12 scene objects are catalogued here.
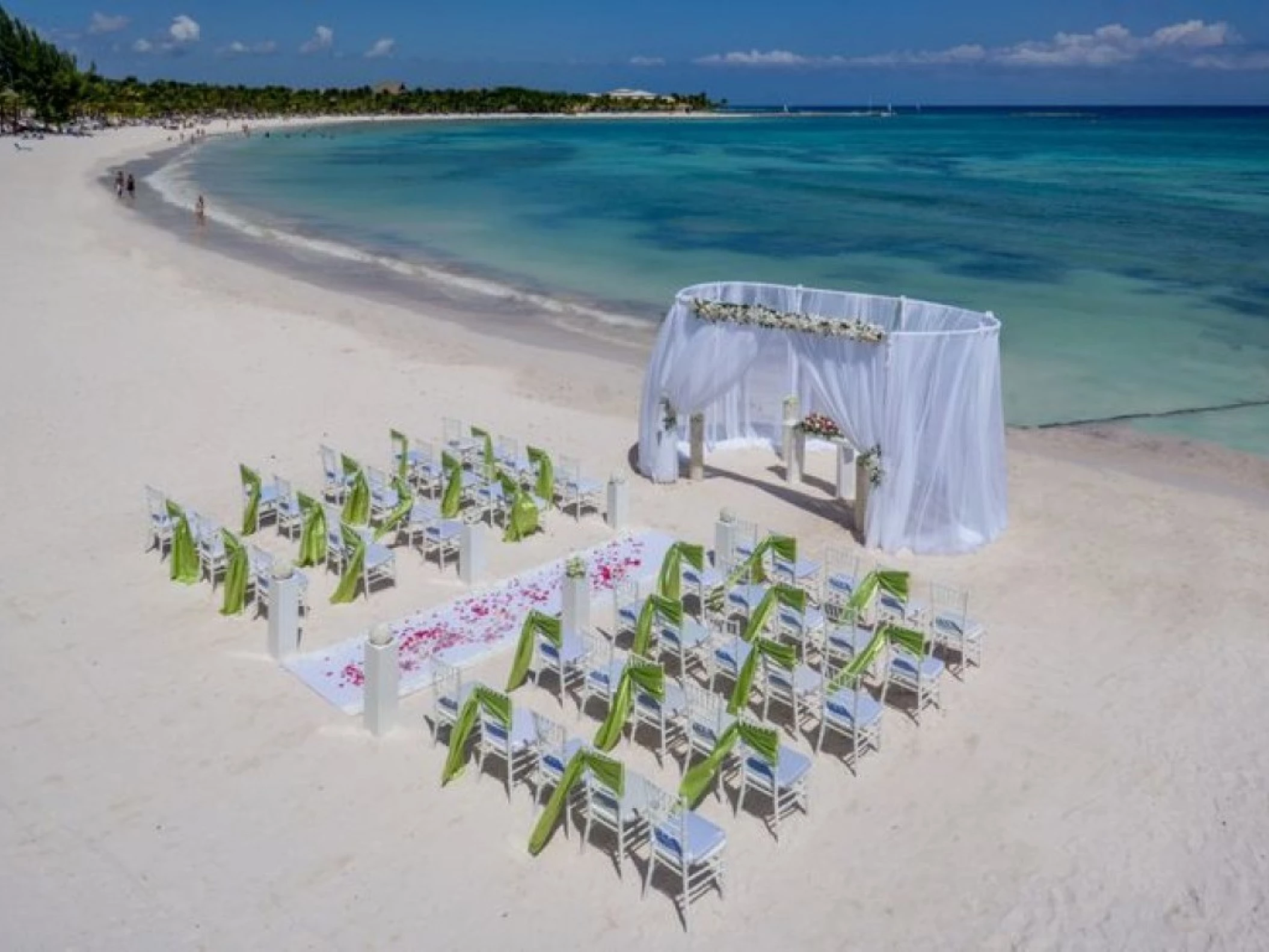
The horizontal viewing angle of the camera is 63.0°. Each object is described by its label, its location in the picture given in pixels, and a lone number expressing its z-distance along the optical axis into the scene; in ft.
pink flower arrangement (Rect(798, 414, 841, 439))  41.24
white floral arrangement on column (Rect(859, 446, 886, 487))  36.81
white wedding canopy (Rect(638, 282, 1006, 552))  35.94
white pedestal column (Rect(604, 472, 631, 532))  38.78
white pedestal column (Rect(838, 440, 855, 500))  42.16
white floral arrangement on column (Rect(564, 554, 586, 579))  29.53
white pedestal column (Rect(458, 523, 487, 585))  33.81
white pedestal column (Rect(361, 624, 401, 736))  25.00
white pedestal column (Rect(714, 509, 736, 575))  33.83
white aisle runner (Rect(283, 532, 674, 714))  27.91
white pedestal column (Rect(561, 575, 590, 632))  29.43
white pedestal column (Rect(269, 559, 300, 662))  28.37
